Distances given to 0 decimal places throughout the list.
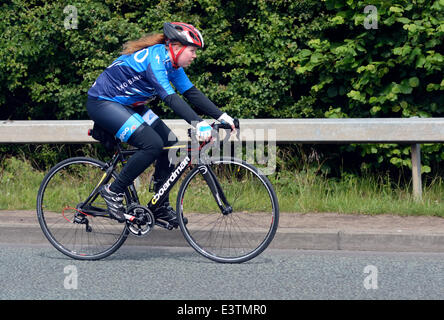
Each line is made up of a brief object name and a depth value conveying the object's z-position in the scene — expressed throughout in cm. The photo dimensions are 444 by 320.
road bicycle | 1123
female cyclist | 1081
